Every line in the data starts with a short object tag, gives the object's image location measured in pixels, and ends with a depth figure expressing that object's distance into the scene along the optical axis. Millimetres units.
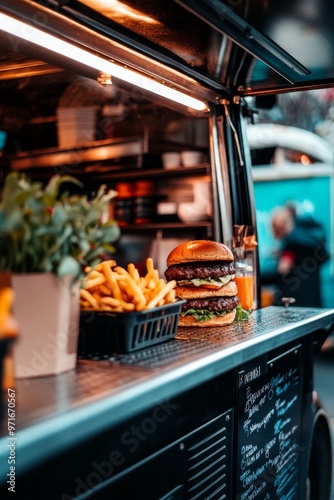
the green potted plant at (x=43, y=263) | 1635
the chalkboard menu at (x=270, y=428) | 2693
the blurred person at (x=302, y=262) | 8828
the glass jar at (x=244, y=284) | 3261
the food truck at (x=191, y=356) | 1596
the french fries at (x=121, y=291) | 2037
